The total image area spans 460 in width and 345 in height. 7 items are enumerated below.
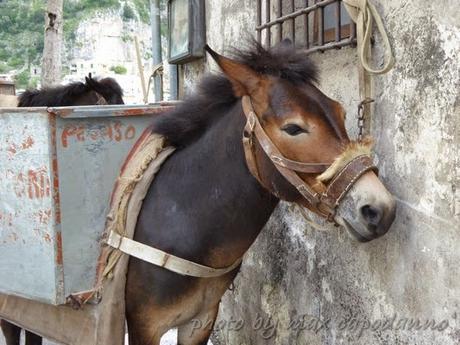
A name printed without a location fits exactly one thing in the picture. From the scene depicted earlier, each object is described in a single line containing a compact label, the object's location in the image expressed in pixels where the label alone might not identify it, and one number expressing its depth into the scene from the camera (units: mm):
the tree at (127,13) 79500
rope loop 1927
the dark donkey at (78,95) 3662
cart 2160
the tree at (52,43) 8344
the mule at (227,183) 1738
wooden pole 5387
